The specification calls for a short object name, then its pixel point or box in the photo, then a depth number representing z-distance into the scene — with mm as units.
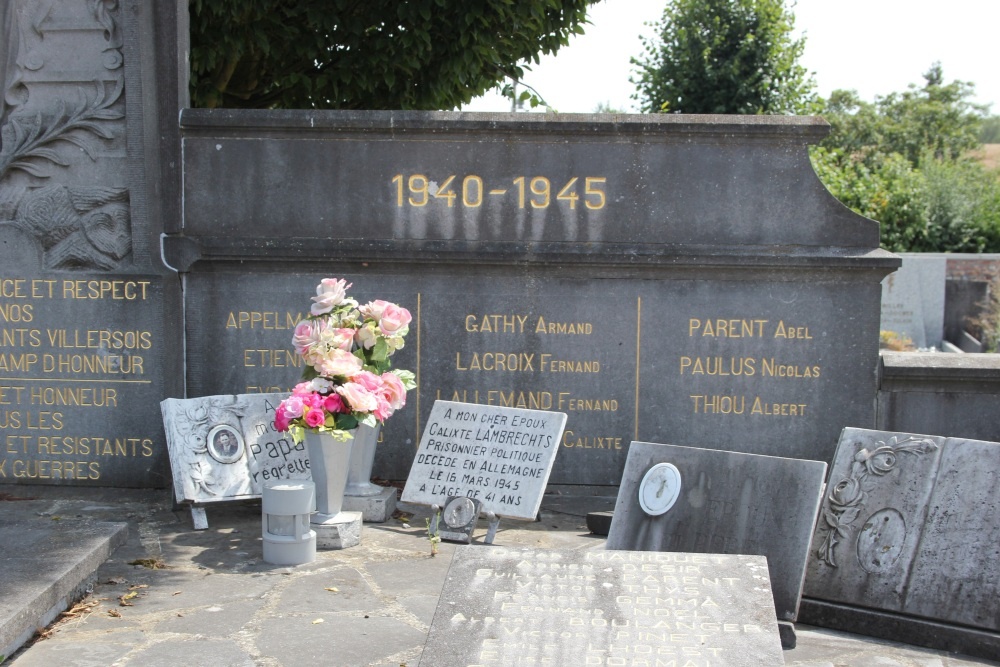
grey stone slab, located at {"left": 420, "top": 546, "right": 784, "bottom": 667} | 2914
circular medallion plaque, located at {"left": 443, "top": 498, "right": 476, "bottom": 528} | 5625
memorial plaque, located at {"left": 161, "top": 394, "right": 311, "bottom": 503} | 5859
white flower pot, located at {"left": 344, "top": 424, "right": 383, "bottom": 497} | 5898
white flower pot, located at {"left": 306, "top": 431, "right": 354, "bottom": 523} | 5477
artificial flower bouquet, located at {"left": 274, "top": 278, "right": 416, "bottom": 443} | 5387
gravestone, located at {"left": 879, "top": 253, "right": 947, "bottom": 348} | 17391
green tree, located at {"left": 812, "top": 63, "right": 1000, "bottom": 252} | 23703
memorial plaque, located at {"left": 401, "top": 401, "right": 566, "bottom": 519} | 5617
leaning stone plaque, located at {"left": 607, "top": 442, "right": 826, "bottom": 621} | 4402
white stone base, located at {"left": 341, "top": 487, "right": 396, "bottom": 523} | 5992
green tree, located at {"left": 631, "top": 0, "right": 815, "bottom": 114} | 22312
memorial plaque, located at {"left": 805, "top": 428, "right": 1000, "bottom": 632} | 4281
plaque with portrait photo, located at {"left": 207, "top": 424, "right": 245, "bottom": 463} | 5984
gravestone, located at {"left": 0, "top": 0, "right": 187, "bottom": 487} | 6473
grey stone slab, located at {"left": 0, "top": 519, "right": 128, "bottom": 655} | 3811
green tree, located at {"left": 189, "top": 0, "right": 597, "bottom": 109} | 8789
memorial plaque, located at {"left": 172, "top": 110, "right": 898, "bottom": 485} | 6602
